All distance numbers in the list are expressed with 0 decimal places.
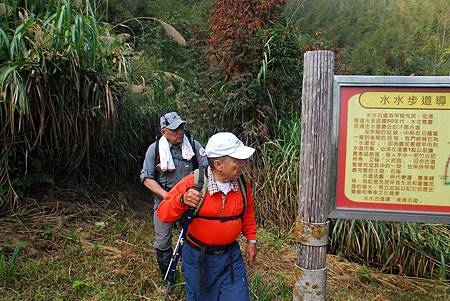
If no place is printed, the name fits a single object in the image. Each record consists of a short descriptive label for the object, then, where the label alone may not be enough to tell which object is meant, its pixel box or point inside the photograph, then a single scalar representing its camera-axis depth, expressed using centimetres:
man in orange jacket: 239
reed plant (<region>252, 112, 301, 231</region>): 445
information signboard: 233
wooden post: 238
